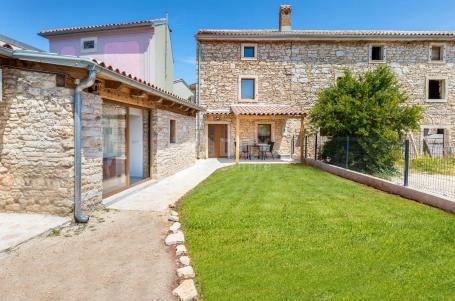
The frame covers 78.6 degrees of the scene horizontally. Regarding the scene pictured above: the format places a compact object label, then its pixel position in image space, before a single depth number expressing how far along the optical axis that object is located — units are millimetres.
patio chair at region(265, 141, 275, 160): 15377
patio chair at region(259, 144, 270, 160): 15281
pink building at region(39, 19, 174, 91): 14117
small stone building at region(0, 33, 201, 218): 4926
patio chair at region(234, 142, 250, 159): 16625
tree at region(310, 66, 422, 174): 10148
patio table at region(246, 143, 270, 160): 15297
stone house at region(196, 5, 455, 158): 16734
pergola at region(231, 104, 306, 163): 13648
